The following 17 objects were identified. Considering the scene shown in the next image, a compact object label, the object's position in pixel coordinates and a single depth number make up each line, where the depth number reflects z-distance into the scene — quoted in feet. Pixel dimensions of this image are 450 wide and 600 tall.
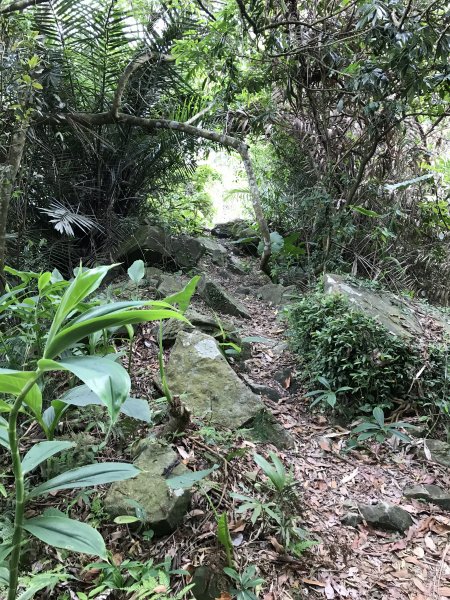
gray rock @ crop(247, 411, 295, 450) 8.29
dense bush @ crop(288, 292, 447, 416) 10.32
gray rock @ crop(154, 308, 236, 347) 10.33
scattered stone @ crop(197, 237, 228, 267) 18.84
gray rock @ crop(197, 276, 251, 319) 13.84
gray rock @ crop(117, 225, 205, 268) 14.92
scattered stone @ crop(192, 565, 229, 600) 5.01
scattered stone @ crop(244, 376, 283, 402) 10.52
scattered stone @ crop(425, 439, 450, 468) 8.98
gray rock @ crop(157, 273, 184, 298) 12.64
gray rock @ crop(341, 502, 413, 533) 7.16
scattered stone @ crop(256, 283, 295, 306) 16.22
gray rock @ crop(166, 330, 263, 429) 8.27
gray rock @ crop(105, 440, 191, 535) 5.54
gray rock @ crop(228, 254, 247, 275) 19.12
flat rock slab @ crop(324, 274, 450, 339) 11.89
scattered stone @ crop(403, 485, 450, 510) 7.94
